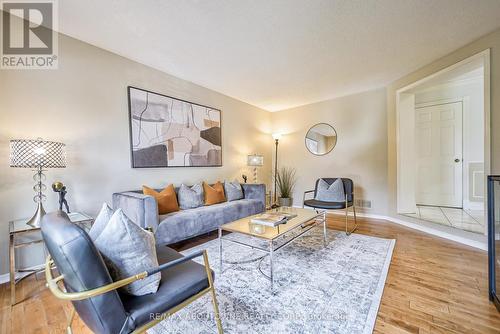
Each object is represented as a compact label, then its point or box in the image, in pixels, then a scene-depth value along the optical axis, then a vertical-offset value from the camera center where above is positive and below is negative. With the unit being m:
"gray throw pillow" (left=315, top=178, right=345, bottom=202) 3.51 -0.45
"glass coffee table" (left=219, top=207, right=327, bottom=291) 1.85 -0.61
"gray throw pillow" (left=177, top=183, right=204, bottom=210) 3.02 -0.45
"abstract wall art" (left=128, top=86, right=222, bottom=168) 2.86 +0.56
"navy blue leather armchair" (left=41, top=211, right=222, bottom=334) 0.82 -0.50
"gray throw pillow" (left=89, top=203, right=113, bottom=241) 1.18 -0.32
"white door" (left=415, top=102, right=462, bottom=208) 4.09 +0.21
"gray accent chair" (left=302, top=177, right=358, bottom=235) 3.19 -0.60
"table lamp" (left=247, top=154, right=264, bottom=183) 4.46 +0.14
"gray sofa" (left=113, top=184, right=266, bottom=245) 2.27 -0.63
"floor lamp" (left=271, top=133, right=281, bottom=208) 5.19 +0.11
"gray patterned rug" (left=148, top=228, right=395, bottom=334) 1.37 -1.03
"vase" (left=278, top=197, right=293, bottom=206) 4.89 -0.82
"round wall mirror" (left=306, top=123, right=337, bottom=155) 4.53 +0.61
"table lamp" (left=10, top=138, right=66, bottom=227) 1.73 +0.11
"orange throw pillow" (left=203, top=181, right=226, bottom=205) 3.33 -0.44
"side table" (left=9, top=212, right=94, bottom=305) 1.65 -0.59
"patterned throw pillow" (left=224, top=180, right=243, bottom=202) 3.61 -0.43
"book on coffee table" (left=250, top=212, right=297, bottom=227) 2.12 -0.58
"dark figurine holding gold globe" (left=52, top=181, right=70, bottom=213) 2.04 -0.23
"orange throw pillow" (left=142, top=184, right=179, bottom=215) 2.69 -0.42
